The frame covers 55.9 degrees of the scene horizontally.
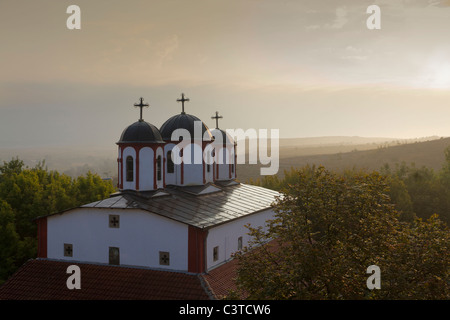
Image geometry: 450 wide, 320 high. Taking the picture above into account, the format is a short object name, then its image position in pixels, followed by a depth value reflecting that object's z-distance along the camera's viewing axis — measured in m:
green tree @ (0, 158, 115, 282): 33.78
